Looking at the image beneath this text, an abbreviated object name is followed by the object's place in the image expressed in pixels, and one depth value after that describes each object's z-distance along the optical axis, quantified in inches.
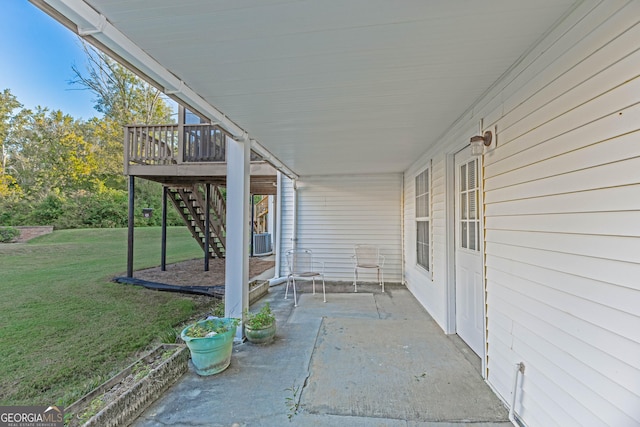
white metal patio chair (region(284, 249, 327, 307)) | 242.5
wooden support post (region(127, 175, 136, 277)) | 230.5
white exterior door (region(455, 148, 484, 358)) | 104.2
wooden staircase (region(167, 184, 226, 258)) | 296.2
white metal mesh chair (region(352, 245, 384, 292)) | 233.1
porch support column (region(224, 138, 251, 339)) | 120.9
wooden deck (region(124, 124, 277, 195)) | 238.8
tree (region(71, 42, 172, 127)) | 510.7
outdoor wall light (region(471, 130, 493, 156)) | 87.6
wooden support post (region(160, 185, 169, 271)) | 264.8
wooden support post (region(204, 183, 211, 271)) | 267.1
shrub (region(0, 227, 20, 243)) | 374.9
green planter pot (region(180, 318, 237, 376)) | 92.3
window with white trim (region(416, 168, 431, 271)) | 163.7
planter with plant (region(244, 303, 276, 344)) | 117.1
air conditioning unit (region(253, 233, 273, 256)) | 399.5
